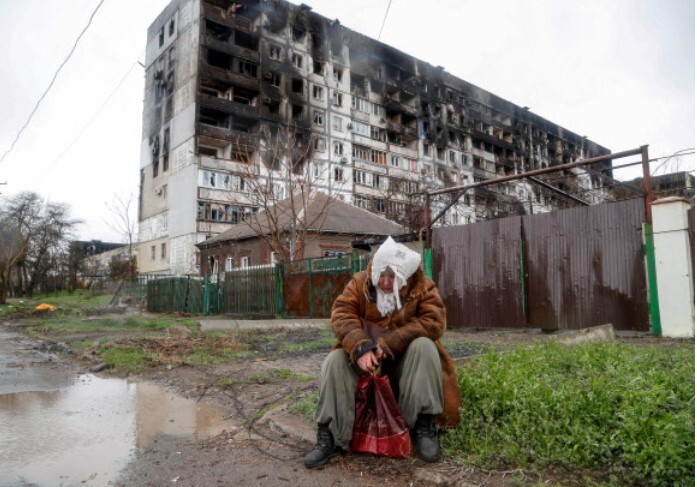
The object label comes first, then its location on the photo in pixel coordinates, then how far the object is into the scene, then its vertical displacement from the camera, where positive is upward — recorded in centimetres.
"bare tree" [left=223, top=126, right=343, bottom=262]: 1653 +454
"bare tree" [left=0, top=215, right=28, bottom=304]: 2917 +297
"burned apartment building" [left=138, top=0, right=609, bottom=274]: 3934 +1801
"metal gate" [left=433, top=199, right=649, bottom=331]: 746 +36
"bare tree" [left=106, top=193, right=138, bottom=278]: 3712 +255
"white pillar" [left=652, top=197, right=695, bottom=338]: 675 +30
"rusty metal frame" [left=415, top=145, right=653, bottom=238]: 703 +196
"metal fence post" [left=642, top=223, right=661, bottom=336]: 704 +14
